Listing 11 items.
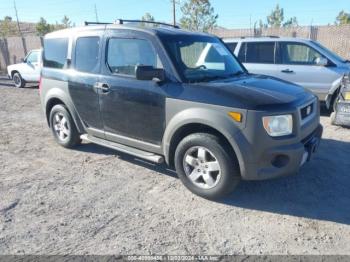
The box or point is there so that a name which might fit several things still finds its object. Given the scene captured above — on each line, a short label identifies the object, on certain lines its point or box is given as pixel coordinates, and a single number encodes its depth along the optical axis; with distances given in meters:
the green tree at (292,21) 44.59
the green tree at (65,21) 47.56
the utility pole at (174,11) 23.86
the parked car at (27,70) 14.17
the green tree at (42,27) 42.03
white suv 7.90
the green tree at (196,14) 28.14
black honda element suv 3.62
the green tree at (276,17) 44.53
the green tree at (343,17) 39.16
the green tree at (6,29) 43.59
